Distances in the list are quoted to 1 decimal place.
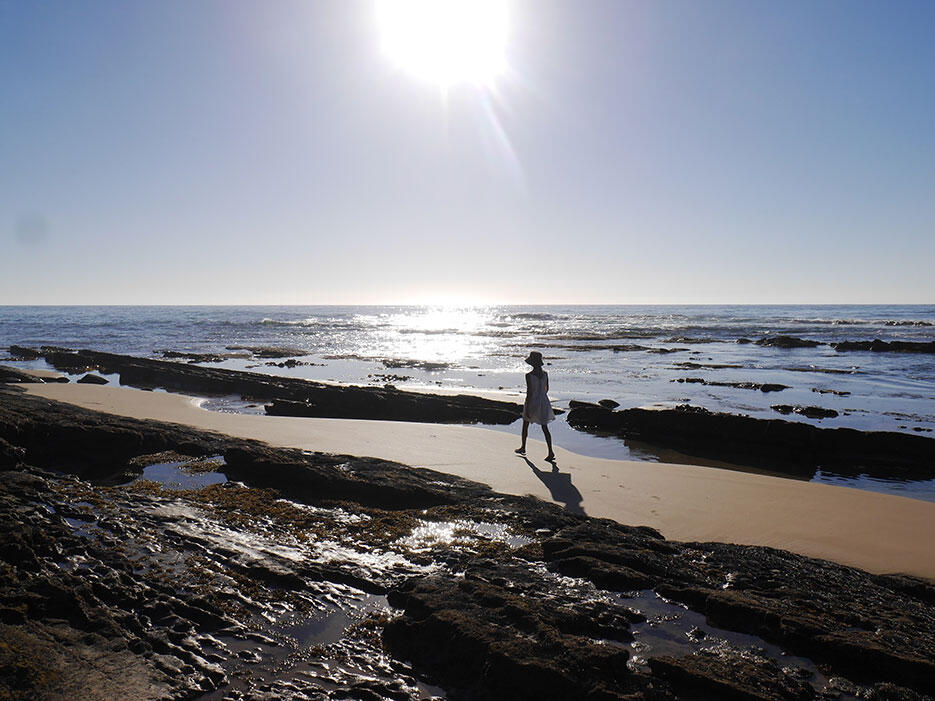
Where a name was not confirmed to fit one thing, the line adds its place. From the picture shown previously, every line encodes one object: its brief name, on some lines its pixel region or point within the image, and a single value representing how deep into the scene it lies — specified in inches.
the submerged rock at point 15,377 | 732.0
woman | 374.9
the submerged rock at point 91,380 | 753.0
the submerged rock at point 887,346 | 1428.4
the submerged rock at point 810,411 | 587.2
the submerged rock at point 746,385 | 784.9
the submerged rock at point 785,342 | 1590.8
